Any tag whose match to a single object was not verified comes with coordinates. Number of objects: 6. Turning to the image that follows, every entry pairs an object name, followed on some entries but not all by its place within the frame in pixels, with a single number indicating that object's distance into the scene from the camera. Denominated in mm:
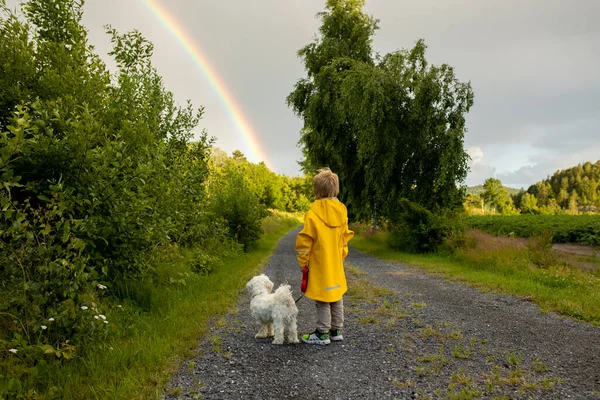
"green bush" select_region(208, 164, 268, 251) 16422
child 4914
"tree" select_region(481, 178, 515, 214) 86875
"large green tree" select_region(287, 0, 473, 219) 15906
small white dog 4828
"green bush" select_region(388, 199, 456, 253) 14852
